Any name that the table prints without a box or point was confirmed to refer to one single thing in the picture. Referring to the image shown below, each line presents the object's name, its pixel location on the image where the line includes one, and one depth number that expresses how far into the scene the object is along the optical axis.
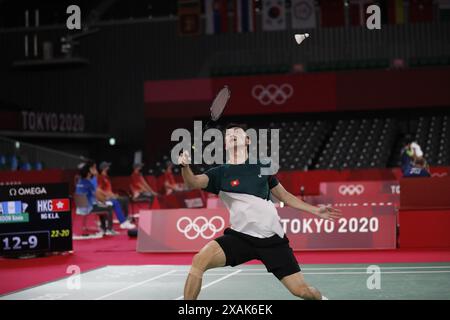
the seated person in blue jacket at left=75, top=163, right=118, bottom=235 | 15.19
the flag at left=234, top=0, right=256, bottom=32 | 29.73
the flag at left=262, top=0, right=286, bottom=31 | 29.40
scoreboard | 12.46
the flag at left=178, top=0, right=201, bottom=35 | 29.38
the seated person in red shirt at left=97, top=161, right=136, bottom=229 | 16.12
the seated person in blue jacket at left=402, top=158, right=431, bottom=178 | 14.57
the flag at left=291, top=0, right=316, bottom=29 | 29.39
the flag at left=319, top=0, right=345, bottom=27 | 30.41
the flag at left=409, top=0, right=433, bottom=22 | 30.40
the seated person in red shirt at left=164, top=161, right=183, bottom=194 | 22.38
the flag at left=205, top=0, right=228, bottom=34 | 31.03
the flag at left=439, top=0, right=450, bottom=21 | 31.07
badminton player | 6.00
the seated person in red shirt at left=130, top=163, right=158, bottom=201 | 19.48
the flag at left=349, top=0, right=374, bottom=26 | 29.30
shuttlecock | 9.15
